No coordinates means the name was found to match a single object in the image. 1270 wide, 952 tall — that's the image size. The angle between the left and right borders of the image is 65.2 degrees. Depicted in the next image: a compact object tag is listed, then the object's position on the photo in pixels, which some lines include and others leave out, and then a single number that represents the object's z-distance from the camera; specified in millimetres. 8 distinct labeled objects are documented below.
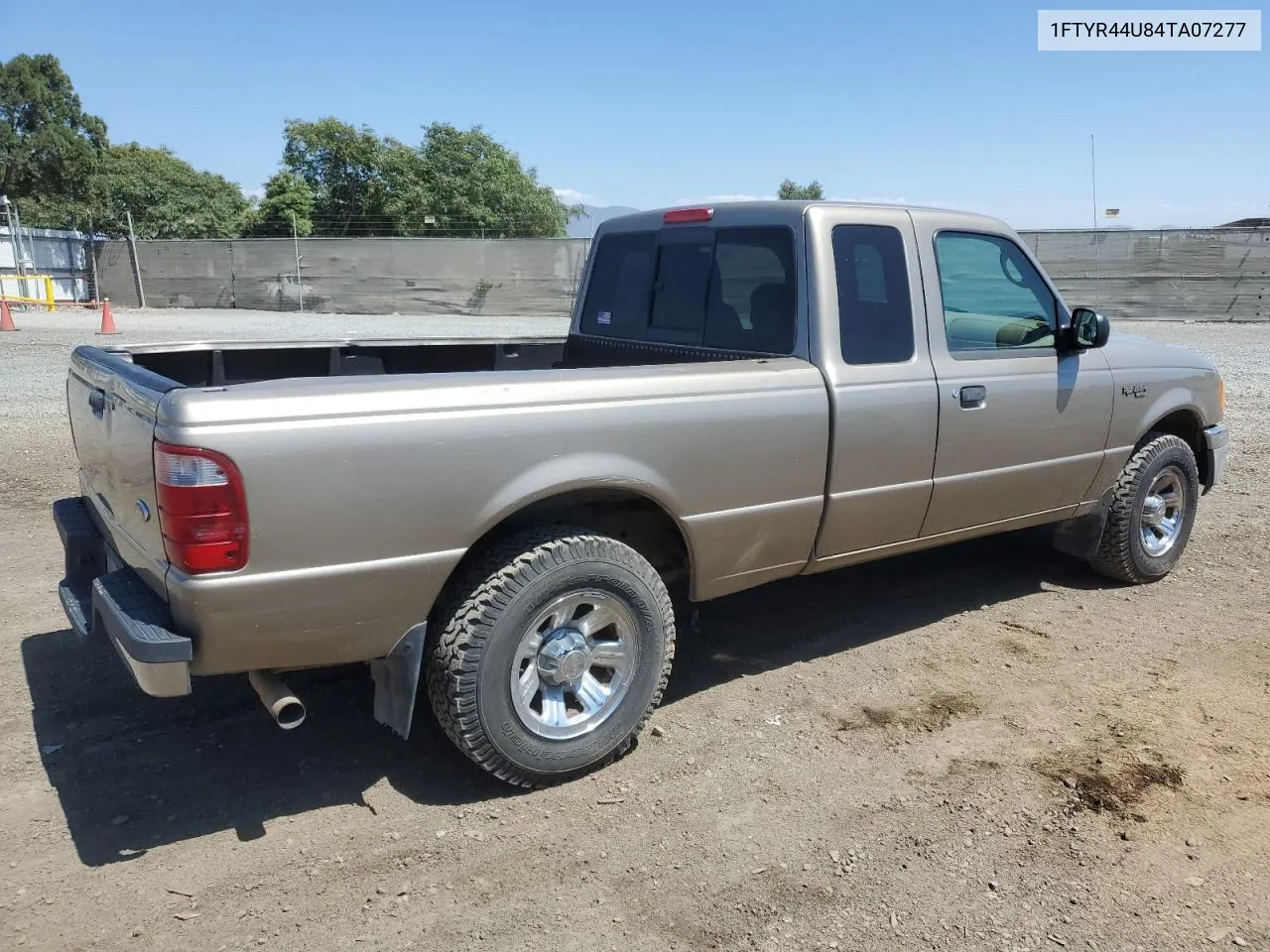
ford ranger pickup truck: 2748
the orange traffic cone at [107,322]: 19203
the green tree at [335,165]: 49906
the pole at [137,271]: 28558
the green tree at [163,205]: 41938
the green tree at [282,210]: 45319
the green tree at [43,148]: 45438
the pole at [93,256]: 29547
